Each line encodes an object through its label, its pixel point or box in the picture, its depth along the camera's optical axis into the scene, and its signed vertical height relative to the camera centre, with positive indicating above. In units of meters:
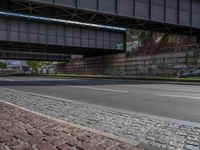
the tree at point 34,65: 91.88 +0.97
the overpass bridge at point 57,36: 37.56 +5.19
